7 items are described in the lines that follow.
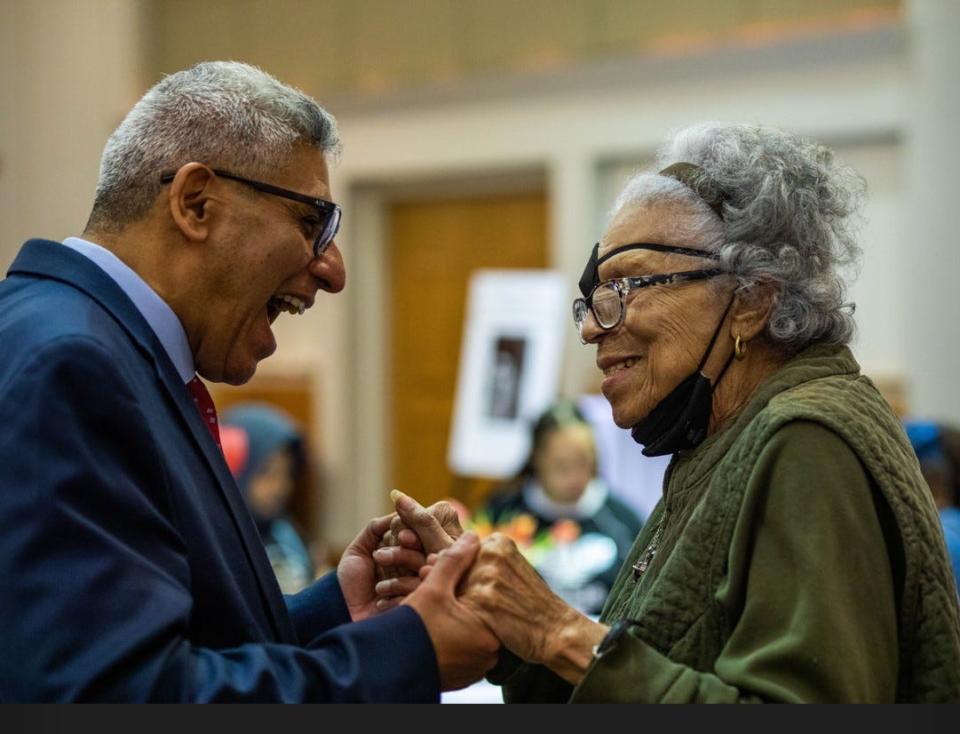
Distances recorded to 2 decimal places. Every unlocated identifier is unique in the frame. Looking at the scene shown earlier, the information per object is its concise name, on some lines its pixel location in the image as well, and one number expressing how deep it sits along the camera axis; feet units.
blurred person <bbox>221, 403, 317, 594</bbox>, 17.81
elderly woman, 4.85
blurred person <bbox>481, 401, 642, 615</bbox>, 14.12
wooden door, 24.62
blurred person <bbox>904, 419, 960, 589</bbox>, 11.57
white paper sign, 20.27
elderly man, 4.30
